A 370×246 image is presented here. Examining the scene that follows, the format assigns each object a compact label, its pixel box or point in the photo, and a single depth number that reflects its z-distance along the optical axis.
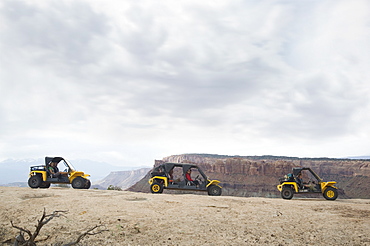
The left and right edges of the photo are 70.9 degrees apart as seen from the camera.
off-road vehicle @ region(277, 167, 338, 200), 14.21
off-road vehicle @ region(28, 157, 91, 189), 15.28
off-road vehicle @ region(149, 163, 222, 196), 14.70
